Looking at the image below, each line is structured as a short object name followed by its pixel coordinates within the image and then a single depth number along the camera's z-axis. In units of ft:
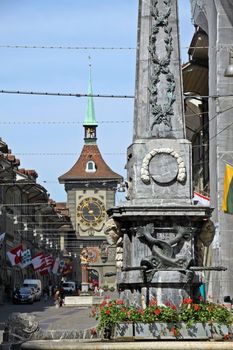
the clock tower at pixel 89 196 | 530.68
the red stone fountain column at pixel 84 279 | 284.00
